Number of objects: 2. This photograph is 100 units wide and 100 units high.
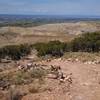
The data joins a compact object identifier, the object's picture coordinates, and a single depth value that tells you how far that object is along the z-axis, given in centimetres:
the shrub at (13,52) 1546
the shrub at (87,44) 1442
